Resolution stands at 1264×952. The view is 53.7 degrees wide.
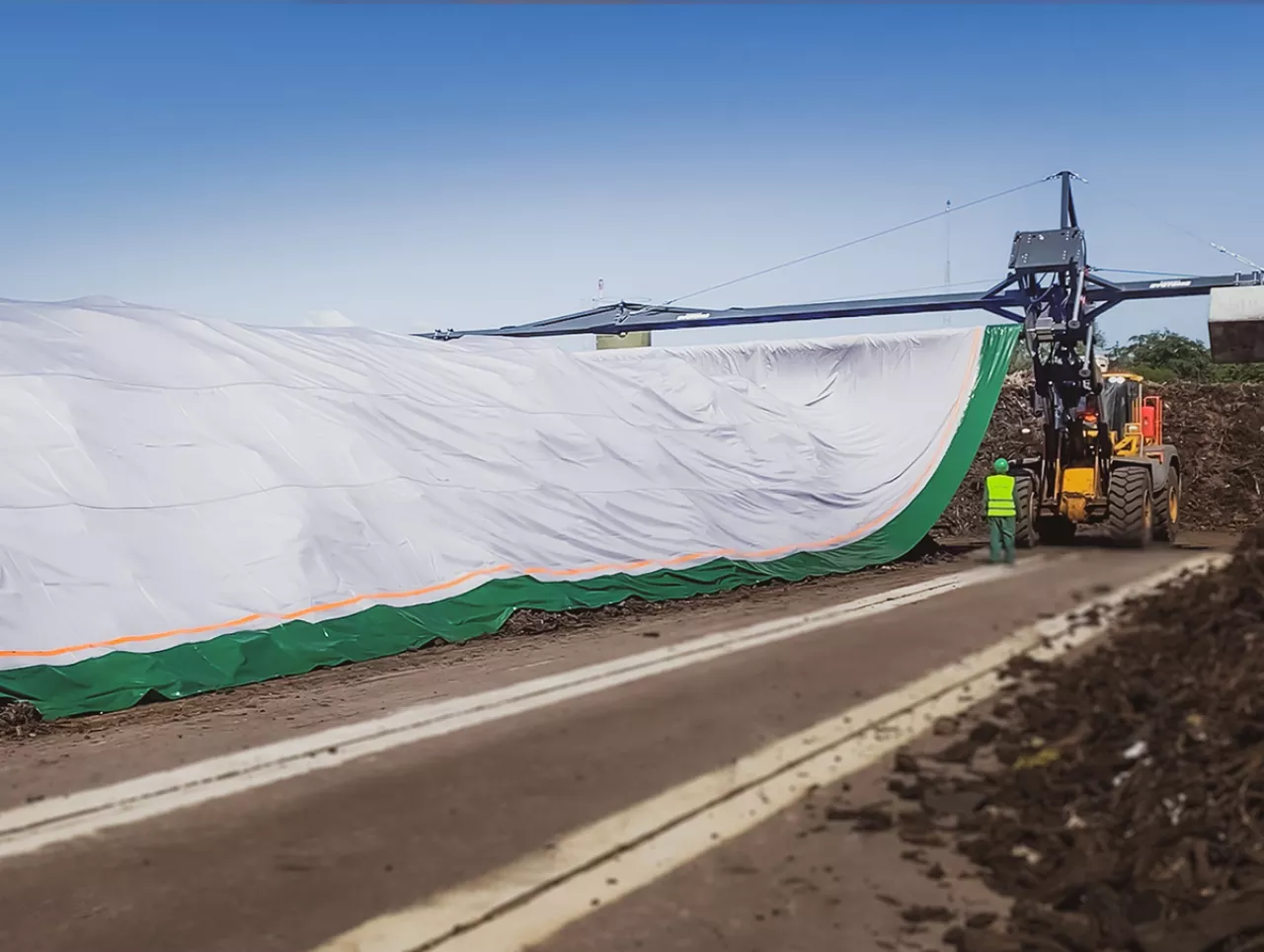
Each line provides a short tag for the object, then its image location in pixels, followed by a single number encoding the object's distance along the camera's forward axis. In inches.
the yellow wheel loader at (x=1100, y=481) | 685.3
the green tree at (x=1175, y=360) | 1582.2
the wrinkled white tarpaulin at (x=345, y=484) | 373.1
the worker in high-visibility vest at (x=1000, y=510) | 642.8
